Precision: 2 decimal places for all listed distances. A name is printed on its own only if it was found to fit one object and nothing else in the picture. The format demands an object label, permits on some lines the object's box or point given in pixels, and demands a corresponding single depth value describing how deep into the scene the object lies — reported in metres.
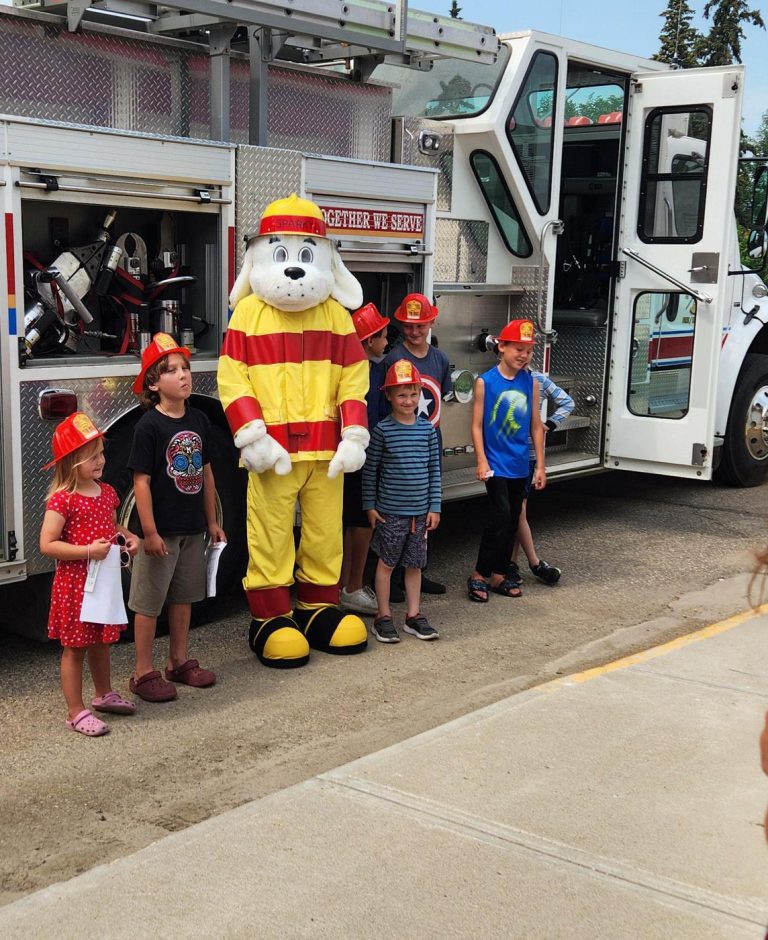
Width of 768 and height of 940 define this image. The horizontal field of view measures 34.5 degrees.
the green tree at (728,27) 33.47
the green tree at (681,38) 31.80
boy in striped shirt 5.52
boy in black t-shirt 4.62
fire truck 4.95
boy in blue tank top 6.17
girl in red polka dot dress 4.17
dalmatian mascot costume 5.10
